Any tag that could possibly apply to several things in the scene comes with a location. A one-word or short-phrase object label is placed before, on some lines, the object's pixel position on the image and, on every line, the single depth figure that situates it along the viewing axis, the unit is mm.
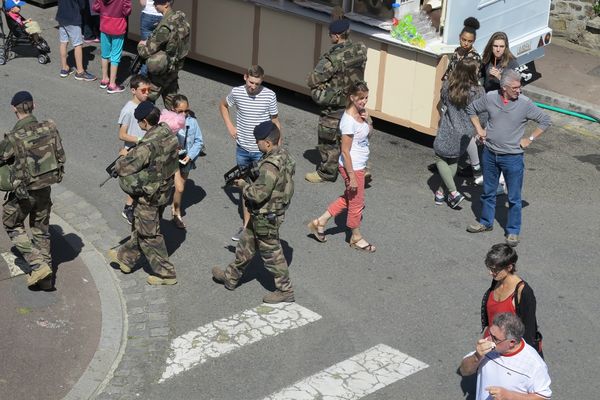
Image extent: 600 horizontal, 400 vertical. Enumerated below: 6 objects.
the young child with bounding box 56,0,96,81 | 15039
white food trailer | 13492
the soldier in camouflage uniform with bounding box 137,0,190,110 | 12570
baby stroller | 15484
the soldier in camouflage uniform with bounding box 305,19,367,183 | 12148
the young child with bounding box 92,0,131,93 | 14664
